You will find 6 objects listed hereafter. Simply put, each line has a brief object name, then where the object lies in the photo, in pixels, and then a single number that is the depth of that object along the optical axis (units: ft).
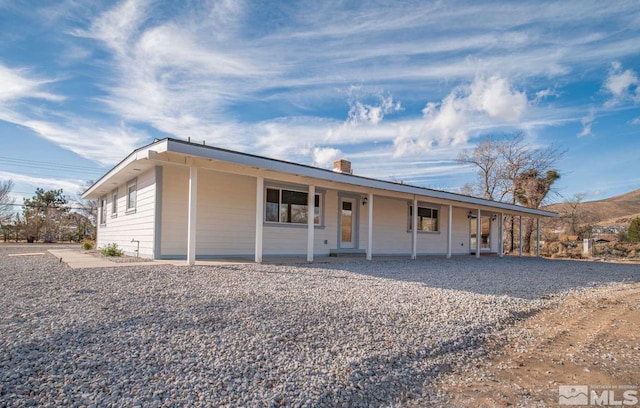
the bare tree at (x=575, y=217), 81.46
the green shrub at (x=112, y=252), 32.83
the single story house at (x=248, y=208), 27.04
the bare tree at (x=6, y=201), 80.79
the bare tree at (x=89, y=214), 78.15
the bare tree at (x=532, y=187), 75.10
